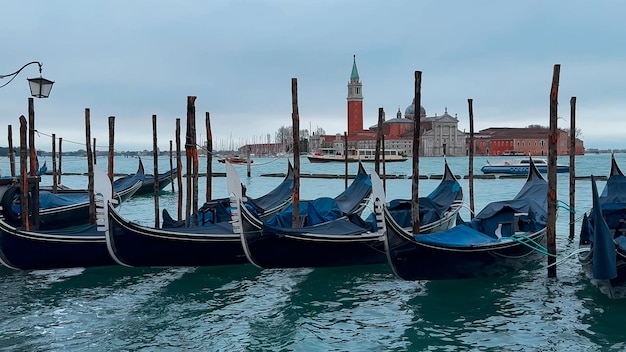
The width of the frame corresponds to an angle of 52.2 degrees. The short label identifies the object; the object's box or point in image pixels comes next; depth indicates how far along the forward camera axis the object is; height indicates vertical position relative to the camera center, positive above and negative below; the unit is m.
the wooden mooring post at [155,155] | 10.47 +0.13
